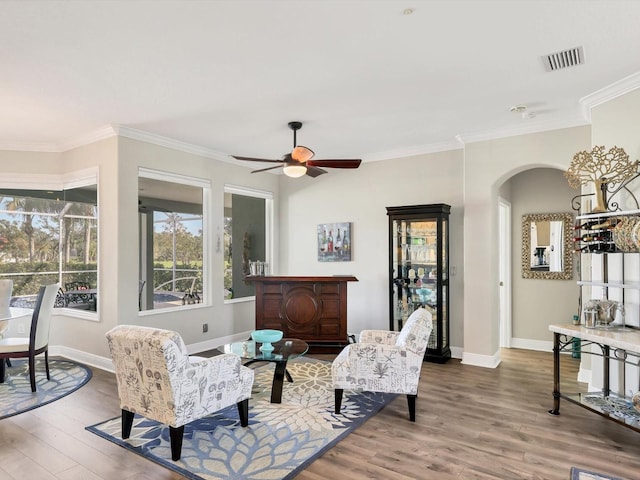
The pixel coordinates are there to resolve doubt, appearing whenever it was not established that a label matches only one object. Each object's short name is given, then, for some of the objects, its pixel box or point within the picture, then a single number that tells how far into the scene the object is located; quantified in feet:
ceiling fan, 13.46
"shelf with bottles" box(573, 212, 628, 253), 10.41
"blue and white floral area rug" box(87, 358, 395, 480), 8.57
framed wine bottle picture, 20.64
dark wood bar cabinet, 17.87
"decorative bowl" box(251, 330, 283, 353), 12.72
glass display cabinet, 16.89
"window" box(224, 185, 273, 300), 20.39
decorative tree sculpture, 11.07
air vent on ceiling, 9.66
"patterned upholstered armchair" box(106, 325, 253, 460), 8.55
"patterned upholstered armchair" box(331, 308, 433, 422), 10.89
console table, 9.55
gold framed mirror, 18.11
